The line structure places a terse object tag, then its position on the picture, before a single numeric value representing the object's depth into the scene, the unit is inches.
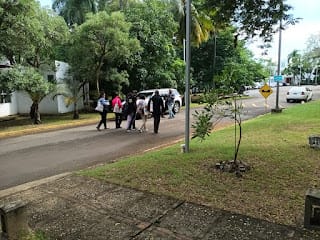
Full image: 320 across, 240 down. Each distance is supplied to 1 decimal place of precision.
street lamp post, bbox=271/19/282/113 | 526.7
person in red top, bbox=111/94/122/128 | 429.1
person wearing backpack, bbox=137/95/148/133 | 408.0
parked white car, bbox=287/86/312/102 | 850.8
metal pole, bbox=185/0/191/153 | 231.4
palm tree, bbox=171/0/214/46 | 794.4
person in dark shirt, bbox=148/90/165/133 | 384.8
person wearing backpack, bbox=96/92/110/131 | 418.7
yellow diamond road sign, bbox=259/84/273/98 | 555.7
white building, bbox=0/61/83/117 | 607.8
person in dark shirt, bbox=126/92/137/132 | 408.2
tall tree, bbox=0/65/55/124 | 409.4
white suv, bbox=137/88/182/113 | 574.2
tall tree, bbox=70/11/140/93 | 520.9
